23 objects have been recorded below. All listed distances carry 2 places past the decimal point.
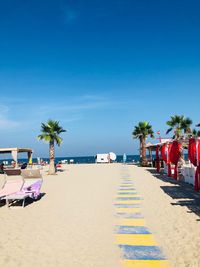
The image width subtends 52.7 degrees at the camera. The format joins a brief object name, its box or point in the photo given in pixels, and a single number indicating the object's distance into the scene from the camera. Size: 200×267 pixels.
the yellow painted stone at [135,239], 4.85
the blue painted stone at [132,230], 5.51
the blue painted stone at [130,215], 6.68
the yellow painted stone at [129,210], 7.30
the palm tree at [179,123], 27.85
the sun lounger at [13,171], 11.31
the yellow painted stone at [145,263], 3.94
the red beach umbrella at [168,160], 14.23
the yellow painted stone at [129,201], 8.51
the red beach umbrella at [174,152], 12.70
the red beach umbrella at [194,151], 7.84
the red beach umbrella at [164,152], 15.43
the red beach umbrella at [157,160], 19.65
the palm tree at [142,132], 30.39
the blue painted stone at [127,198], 9.19
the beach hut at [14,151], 21.87
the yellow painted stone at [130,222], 6.09
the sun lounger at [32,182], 9.00
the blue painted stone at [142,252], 4.22
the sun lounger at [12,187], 8.85
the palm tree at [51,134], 21.47
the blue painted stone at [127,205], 7.91
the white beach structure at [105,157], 46.59
